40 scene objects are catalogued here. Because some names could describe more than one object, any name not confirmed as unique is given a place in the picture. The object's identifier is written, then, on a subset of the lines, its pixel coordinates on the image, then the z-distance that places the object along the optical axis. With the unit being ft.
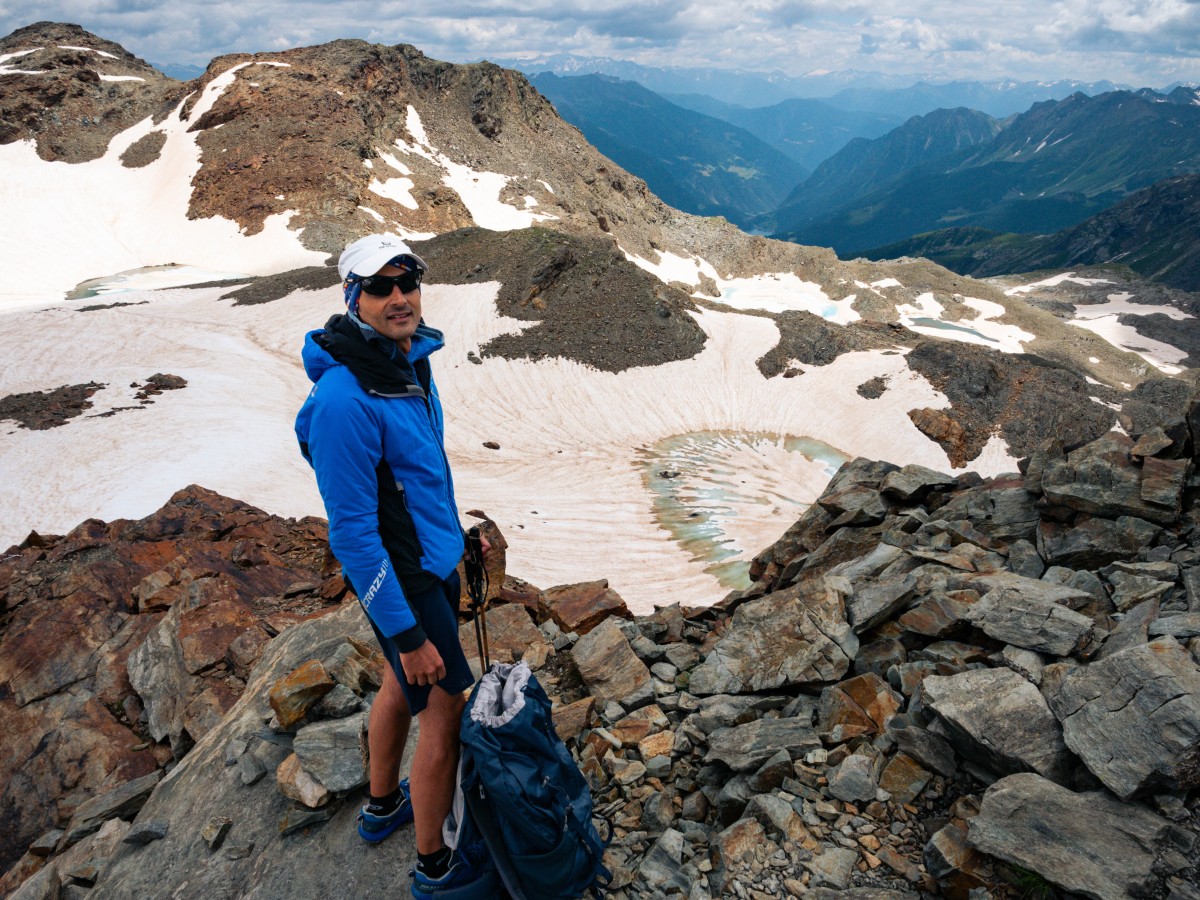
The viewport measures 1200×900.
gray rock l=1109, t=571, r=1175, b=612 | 21.75
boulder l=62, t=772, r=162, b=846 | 20.65
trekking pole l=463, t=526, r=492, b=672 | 16.26
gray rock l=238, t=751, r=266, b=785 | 18.24
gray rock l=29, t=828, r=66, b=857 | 21.52
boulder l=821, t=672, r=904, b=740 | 19.02
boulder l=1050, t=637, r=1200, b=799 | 13.70
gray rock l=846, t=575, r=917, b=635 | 24.14
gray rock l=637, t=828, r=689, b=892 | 15.49
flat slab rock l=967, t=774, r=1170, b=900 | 12.59
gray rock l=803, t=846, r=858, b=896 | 14.61
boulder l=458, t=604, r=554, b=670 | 26.53
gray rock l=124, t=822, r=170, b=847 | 17.93
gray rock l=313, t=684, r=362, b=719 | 19.25
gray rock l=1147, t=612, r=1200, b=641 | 17.70
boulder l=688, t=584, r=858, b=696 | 22.59
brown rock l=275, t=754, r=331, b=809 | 16.80
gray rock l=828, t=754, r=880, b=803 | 16.53
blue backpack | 13.17
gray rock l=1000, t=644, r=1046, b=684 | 18.11
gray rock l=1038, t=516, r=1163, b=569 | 26.40
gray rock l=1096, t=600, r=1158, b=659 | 18.20
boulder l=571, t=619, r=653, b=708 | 23.28
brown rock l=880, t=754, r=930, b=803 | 16.47
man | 12.17
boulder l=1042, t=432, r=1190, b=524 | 27.25
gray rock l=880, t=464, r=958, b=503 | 39.78
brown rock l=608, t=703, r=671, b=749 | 20.72
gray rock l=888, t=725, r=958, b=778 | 16.81
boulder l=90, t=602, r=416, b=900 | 15.57
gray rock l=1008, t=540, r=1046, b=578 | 27.45
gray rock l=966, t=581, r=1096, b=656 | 19.12
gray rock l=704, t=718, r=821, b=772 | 18.29
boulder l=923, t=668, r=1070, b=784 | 15.51
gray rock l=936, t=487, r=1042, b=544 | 31.50
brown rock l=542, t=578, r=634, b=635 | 30.94
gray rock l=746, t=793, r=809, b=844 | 15.84
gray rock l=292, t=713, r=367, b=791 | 17.02
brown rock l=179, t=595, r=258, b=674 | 26.86
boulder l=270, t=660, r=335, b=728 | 18.81
